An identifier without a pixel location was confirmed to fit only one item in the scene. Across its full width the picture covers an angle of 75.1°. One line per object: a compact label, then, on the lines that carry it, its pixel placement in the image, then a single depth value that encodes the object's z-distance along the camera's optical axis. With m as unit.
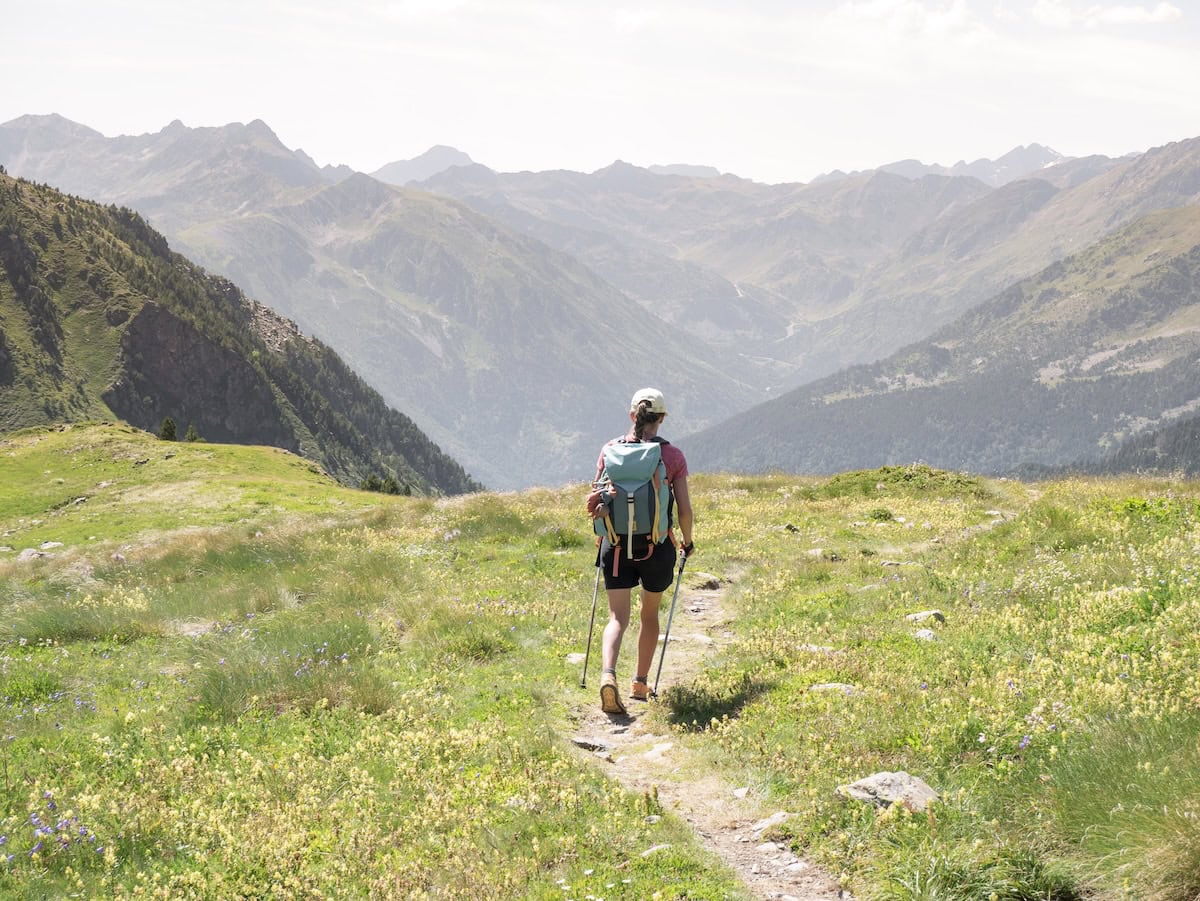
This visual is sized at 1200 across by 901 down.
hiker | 8.94
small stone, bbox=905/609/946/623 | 10.41
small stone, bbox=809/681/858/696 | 8.02
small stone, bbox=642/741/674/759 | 7.82
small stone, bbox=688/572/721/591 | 15.89
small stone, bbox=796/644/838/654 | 9.58
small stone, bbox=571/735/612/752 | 8.03
